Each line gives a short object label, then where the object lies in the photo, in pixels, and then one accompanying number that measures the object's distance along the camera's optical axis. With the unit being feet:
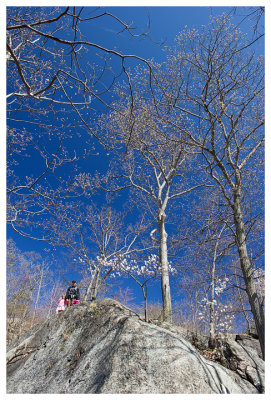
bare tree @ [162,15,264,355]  13.35
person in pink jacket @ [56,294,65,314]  26.32
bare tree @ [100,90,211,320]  16.41
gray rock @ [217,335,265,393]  13.38
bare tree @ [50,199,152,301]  39.59
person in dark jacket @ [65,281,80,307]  25.63
